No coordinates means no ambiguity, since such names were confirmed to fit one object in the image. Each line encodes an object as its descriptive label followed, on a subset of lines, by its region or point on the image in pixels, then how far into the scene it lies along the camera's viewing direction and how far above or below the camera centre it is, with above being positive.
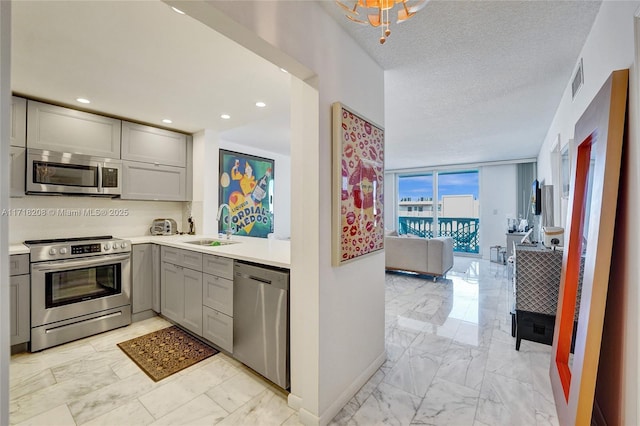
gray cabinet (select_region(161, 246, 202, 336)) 2.56 -0.91
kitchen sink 3.04 -0.51
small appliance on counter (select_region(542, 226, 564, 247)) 2.51 -0.22
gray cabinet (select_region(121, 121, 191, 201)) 3.31 +0.38
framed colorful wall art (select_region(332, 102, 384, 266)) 1.72 +0.12
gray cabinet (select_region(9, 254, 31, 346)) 2.36 -0.94
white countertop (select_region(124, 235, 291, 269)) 1.98 -0.45
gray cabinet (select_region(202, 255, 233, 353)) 2.24 -0.86
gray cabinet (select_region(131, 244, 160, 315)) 3.07 -0.94
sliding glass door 7.63 +0.05
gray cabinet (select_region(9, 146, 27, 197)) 2.57 +0.16
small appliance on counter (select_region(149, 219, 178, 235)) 3.70 -0.43
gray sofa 4.71 -0.86
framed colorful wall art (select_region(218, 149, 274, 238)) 4.71 +0.10
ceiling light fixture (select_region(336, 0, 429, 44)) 1.08 +0.77
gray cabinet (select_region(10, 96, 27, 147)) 2.57 +0.61
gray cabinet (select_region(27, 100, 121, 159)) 2.69 +0.62
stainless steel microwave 2.68 +0.17
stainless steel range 2.48 -0.95
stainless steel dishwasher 1.84 -0.85
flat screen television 4.54 +0.18
